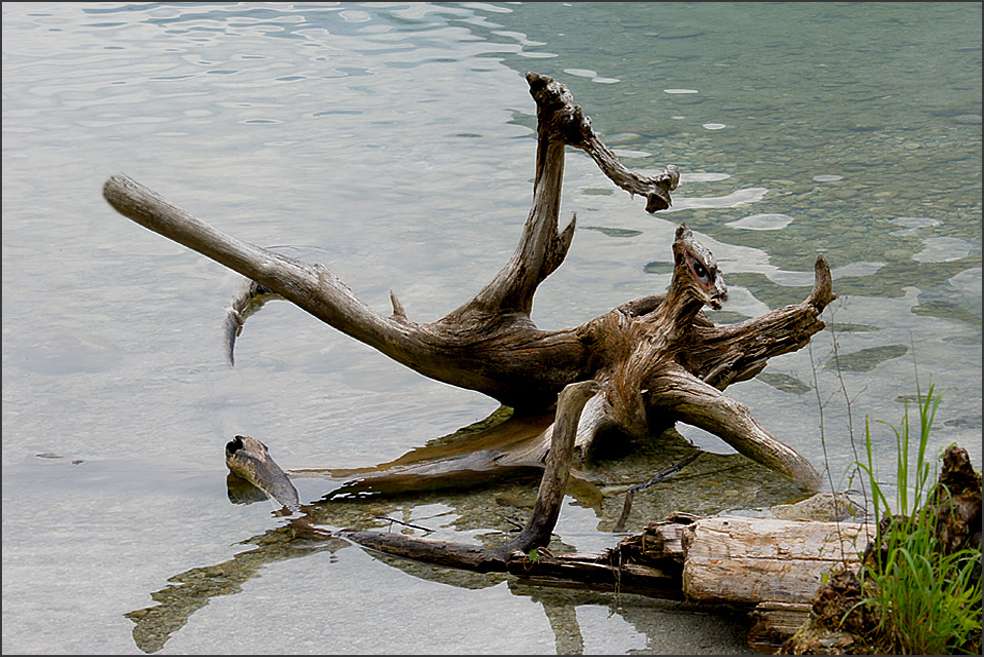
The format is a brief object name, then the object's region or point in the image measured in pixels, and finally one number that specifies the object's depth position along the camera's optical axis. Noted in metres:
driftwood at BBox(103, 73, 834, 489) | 9.66
